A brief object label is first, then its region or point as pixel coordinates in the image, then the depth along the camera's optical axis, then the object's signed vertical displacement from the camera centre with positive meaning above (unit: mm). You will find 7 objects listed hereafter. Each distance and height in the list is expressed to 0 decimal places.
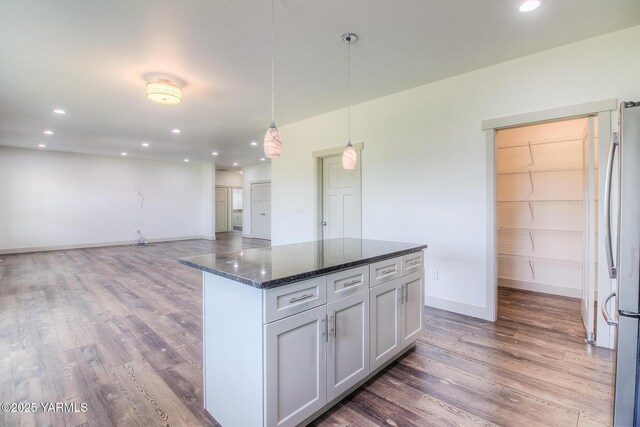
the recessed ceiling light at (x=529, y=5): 2198 +1497
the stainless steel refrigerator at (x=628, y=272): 1302 -280
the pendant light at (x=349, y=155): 2748 +519
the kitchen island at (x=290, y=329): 1464 -671
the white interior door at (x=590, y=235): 2697 -252
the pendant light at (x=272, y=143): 2381 +520
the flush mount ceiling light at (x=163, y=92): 3443 +1356
